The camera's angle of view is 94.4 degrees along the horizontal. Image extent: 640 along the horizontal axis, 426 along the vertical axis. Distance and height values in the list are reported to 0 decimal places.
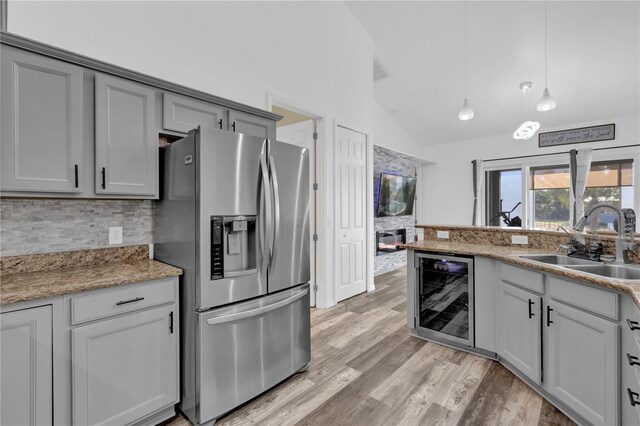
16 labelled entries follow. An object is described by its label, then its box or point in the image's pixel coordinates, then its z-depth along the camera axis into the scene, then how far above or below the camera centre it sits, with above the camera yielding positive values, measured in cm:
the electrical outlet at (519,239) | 281 -26
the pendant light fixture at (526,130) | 323 +91
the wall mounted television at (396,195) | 555 +35
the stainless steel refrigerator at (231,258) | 181 -30
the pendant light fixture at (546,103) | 284 +105
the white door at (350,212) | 406 +1
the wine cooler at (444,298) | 269 -84
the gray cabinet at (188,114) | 213 +76
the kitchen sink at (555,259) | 229 -38
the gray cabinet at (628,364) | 144 -77
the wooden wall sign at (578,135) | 535 +145
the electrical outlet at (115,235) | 212 -16
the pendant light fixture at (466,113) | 322 +108
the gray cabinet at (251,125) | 255 +80
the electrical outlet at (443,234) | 336 -25
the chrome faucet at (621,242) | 202 -21
